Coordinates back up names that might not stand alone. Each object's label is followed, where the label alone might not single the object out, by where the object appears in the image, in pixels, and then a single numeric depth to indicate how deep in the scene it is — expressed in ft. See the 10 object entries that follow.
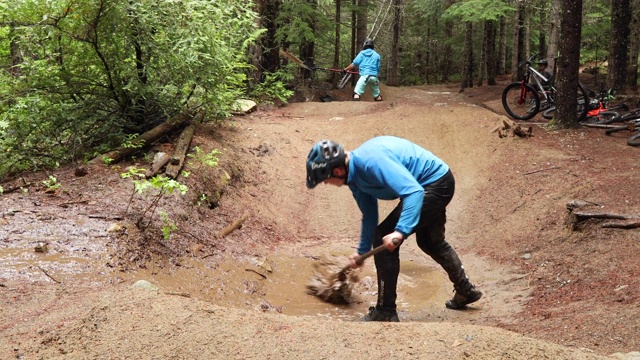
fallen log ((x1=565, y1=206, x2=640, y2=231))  18.99
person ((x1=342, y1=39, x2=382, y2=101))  48.65
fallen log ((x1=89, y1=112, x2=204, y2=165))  24.63
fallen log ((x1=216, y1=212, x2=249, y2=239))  22.12
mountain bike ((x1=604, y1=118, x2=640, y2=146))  35.22
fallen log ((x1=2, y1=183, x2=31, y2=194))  21.42
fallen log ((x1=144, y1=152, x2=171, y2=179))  23.61
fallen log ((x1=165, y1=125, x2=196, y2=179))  23.81
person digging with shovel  13.24
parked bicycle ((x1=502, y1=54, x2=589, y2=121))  42.19
